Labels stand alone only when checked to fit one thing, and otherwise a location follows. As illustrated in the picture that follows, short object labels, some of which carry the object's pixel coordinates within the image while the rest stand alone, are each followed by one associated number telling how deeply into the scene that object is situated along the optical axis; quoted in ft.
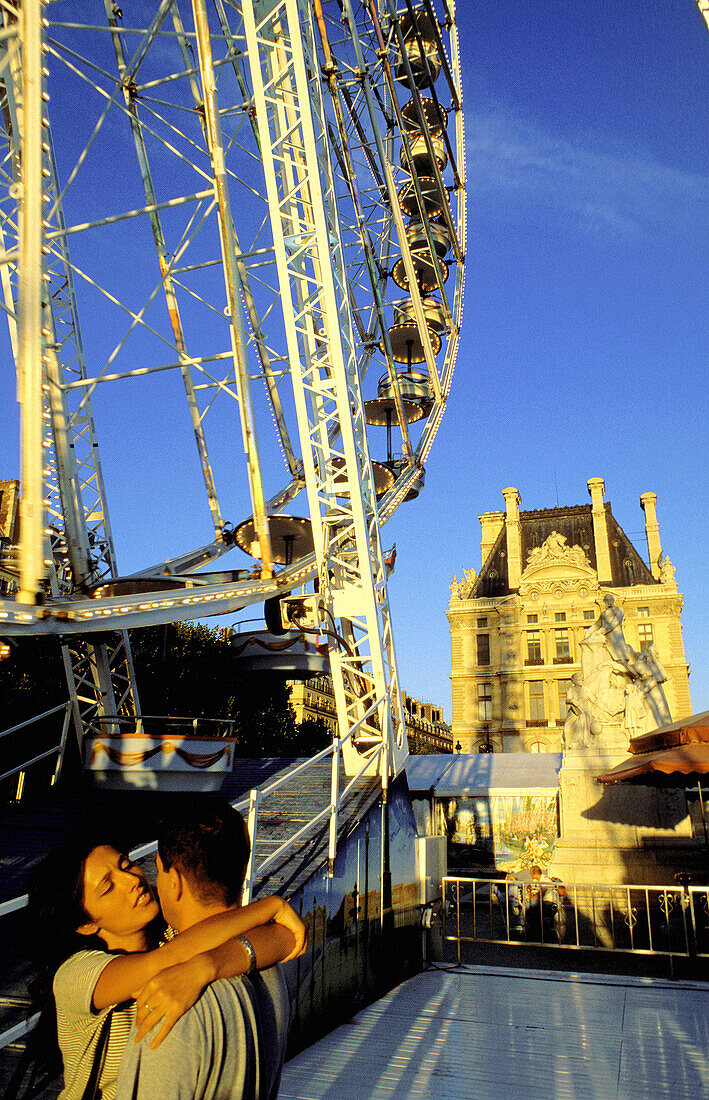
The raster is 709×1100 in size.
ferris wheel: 24.88
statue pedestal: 42.09
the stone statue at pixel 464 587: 179.42
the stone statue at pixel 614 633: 48.21
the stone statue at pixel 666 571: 167.94
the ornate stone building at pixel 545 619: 163.94
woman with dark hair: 6.07
